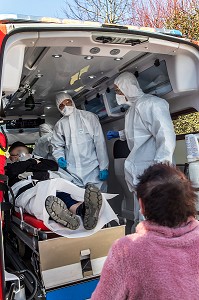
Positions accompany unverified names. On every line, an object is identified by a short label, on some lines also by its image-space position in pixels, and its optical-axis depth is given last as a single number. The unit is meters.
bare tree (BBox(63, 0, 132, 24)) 8.52
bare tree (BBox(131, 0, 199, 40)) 6.30
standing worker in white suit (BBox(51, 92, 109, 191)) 3.34
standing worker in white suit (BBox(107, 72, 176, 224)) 2.43
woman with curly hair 0.97
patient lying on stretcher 1.84
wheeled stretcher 1.73
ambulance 1.74
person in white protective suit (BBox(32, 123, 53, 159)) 3.92
